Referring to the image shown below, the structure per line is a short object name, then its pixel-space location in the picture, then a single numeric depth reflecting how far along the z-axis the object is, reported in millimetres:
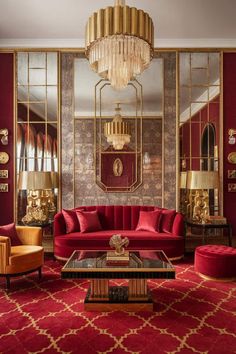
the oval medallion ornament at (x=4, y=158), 5789
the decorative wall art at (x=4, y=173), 5797
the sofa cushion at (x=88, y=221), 5082
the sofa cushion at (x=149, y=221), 5125
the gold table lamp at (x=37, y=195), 5184
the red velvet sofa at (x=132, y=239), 4789
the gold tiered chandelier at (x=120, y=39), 2871
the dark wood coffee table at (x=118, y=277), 3129
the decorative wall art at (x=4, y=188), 5797
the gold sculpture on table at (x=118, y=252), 3447
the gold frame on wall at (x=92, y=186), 5758
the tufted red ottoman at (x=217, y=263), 4016
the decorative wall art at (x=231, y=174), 5761
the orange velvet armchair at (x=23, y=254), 3766
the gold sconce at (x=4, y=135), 5785
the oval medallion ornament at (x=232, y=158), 5761
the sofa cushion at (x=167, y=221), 5113
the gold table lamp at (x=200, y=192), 5023
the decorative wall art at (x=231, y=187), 5762
